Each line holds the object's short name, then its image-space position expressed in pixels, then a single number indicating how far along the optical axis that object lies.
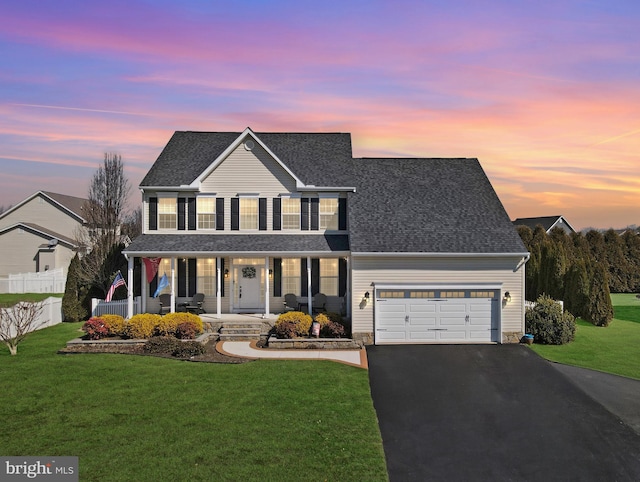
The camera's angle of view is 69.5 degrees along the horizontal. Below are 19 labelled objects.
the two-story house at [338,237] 19.77
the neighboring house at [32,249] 40.59
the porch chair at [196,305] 22.53
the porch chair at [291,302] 22.55
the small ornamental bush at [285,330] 19.25
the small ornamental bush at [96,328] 19.05
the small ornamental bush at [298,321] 19.56
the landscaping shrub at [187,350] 17.45
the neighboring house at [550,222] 53.47
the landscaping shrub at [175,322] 19.55
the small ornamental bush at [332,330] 19.53
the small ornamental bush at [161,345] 17.95
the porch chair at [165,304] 22.66
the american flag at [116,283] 20.77
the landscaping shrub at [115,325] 19.41
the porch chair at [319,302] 22.53
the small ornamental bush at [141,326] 19.20
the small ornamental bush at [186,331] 19.27
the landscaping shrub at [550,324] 19.59
